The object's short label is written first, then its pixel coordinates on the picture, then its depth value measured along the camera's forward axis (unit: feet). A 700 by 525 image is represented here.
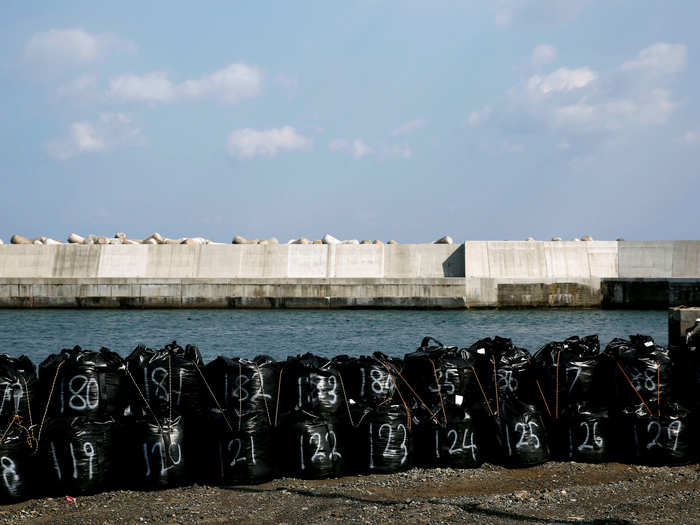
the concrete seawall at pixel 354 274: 105.81
